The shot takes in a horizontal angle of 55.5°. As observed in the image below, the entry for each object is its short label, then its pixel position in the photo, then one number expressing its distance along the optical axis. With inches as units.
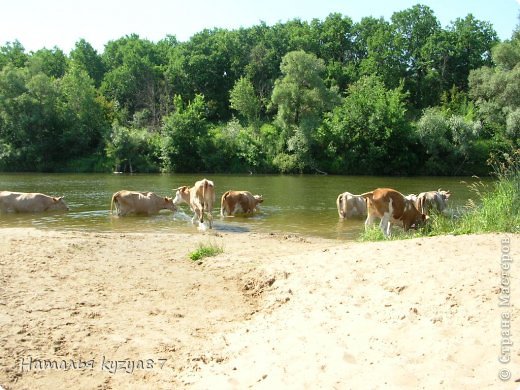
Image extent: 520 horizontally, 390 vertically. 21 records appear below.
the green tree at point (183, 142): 2208.4
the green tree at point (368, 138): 2011.6
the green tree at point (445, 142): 1941.4
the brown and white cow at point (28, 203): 772.0
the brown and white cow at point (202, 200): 626.8
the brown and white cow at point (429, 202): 666.8
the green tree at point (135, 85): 3284.9
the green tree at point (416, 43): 3021.7
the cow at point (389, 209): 522.9
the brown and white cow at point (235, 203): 752.3
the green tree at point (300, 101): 2064.5
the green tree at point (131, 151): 2210.9
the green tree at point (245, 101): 2492.6
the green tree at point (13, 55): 3486.7
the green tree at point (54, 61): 3612.2
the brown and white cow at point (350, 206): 720.3
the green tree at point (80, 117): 2454.5
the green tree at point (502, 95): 1937.7
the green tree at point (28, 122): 2354.8
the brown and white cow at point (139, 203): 745.0
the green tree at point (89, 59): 3690.9
